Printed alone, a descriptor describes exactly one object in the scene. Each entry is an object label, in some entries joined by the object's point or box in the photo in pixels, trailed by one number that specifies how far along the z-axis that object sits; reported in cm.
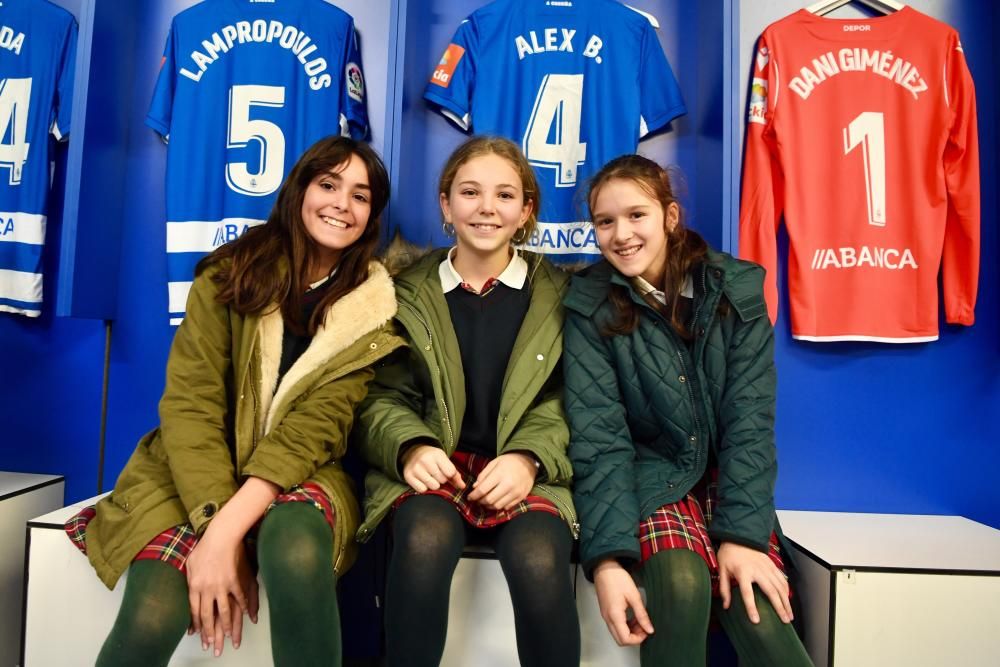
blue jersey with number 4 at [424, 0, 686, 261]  170
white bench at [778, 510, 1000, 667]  113
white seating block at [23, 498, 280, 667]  111
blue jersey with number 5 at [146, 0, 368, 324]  174
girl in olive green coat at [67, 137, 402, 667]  95
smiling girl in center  95
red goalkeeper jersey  168
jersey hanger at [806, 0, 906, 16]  176
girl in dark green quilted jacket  100
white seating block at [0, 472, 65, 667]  144
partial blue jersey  182
